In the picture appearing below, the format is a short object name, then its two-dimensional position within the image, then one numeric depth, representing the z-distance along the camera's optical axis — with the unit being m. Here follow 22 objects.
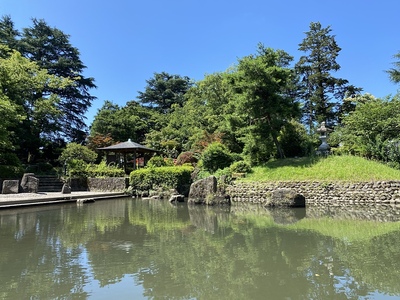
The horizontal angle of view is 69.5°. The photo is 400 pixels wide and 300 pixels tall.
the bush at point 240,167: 15.55
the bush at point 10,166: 17.60
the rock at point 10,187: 15.20
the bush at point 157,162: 20.22
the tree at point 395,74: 17.78
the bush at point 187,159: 21.02
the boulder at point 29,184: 15.63
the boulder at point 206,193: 12.69
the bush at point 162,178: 16.41
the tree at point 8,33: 26.67
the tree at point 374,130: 14.73
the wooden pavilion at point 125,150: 20.86
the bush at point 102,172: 19.42
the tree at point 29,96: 20.28
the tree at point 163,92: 38.38
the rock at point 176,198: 14.22
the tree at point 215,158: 16.25
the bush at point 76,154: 20.64
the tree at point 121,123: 27.92
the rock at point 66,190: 15.38
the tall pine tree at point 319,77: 26.48
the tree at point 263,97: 15.20
